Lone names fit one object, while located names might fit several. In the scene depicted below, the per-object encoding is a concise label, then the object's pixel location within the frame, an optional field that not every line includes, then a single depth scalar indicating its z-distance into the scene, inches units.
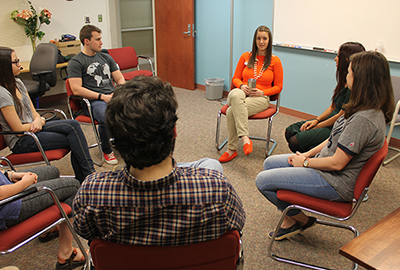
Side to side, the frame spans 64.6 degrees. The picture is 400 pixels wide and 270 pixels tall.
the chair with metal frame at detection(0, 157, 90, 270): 54.9
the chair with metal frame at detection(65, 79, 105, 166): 114.0
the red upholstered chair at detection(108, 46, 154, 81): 170.3
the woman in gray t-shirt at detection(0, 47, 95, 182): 83.1
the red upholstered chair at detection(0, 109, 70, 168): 84.4
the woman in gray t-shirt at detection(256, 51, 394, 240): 60.6
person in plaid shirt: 36.0
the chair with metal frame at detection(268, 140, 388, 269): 59.8
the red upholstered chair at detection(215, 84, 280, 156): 117.5
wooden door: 201.6
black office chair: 153.3
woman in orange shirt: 115.3
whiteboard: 122.6
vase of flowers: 162.2
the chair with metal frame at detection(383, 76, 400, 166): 111.5
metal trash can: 190.7
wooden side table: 43.0
